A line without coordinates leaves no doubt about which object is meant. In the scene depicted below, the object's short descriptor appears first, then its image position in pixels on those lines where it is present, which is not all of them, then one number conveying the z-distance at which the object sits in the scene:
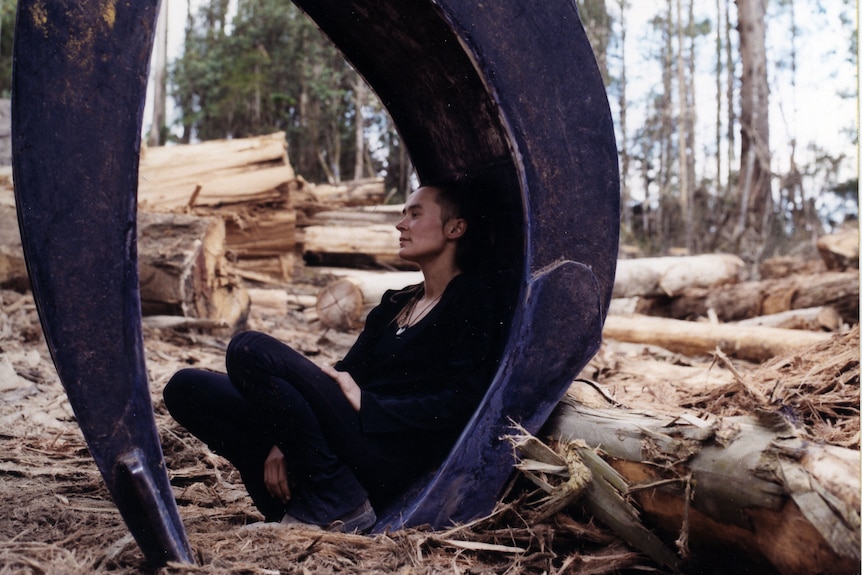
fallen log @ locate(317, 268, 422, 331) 6.65
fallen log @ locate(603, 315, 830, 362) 5.66
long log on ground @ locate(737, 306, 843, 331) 6.54
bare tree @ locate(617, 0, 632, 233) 22.92
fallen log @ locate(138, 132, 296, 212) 6.99
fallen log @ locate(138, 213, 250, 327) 5.32
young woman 2.23
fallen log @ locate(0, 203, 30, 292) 5.61
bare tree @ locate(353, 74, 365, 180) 18.56
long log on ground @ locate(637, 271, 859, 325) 6.79
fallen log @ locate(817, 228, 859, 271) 7.95
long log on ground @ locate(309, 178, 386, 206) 10.88
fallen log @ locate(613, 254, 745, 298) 8.26
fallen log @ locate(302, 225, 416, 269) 9.29
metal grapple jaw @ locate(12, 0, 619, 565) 1.65
